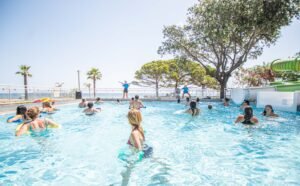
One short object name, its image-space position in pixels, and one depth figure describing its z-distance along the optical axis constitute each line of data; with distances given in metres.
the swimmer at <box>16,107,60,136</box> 5.68
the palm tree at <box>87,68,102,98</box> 47.25
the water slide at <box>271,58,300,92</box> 8.60
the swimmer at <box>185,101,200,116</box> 11.60
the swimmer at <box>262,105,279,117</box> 9.58
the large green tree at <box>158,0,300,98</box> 17.88
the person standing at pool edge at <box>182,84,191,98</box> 21.95
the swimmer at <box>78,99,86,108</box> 16.60
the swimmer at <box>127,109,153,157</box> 3.91
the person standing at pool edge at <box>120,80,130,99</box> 24.17
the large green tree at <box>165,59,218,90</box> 43.75
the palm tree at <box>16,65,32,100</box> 35.28
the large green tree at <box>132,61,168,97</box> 44.72
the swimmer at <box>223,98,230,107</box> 16.70
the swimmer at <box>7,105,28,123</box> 8.21
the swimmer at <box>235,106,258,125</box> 7.59
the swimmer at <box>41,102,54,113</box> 12.84
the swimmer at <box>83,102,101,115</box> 12.37
